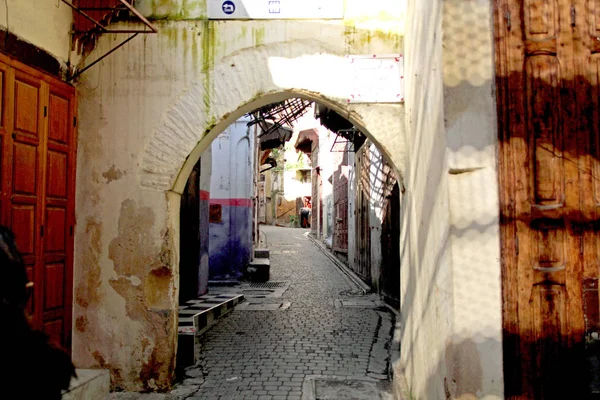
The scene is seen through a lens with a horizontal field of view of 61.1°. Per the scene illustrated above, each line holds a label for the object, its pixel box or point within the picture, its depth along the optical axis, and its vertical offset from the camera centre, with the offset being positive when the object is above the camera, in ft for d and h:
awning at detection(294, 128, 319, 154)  92.17 +15.96
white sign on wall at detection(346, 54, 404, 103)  15.28 +4.38
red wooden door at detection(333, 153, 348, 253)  52.47 +2.32
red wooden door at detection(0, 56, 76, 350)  13.01 +1.21
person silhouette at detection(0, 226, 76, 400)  4.83 -1.23
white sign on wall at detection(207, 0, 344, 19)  15.49 +6.61
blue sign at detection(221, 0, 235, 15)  15.72 +6.72
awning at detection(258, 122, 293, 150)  54.58 +9.71
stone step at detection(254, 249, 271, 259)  49.29 -2.86
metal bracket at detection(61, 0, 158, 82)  14.44 +5.63
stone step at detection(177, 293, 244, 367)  17.92 -4.26
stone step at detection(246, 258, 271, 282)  39.83 -3.72
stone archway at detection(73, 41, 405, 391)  15.40 +0.76
